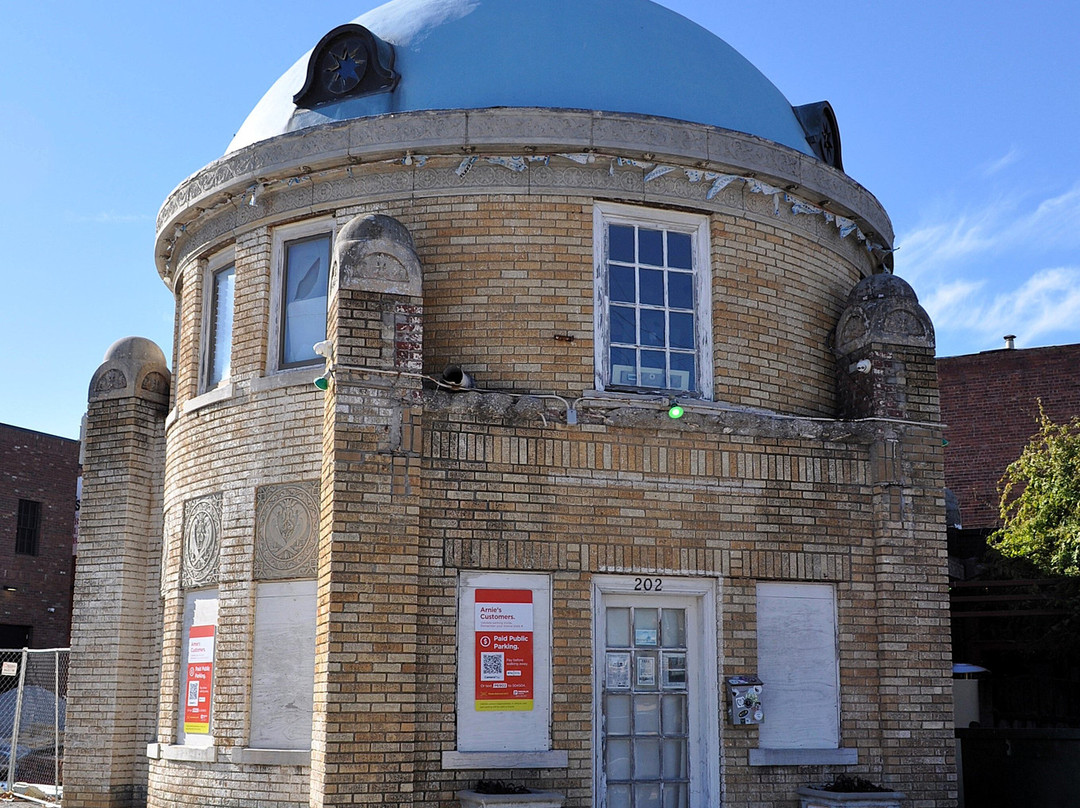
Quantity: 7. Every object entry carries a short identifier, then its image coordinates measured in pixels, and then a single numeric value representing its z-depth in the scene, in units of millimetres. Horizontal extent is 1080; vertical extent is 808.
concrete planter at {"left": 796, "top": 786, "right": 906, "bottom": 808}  10227
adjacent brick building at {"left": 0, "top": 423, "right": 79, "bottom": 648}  33125
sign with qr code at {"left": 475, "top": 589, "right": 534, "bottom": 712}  10141
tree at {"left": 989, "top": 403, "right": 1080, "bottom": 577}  16047
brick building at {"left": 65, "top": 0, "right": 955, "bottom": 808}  10102
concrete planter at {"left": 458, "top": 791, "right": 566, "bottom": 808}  9367
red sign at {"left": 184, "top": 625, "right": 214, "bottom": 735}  11648
